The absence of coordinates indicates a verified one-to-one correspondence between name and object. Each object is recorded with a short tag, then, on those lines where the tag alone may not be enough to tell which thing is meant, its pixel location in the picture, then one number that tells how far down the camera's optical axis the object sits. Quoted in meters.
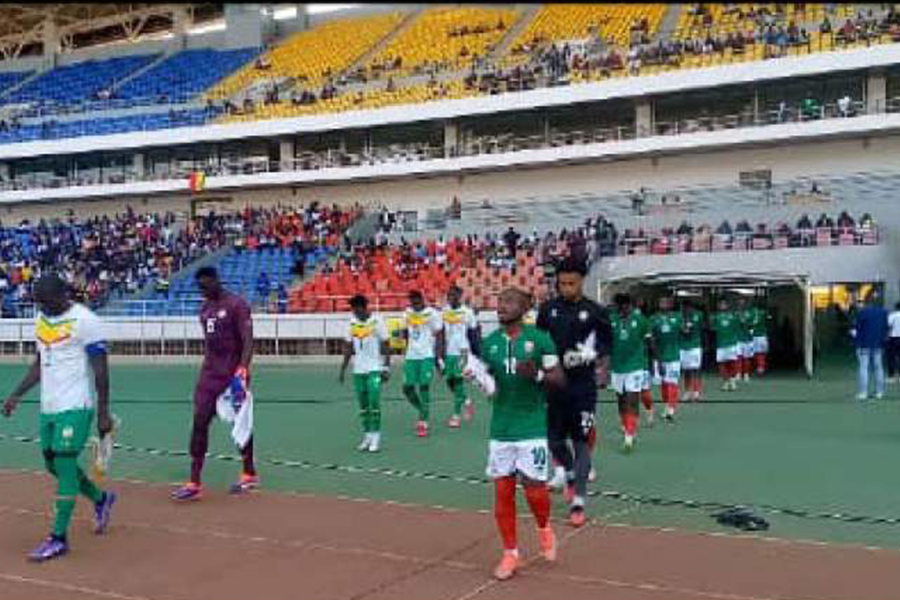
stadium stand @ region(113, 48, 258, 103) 47.45
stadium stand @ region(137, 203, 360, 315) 33.06
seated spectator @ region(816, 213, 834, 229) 26.39
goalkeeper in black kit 8.13
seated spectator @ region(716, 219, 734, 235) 27.50
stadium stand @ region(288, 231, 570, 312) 29.36
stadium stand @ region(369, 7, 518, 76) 41.59
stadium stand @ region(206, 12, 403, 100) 45.26
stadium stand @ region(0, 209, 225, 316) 36.12
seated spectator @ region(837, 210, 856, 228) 26.20
